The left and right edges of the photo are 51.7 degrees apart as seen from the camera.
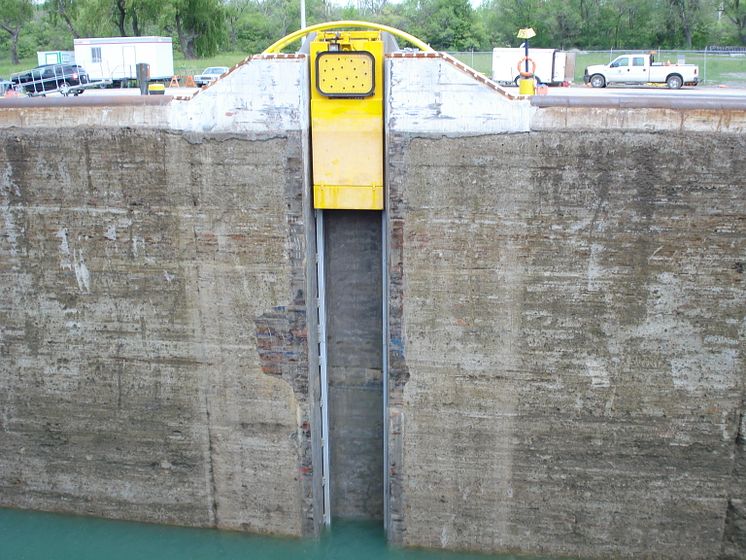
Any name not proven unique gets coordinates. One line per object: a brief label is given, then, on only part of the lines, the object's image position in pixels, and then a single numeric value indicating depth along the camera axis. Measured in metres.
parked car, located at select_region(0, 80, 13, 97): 21.05
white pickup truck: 23.31
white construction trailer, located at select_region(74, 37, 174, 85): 27.11
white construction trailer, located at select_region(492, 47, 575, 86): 24.78
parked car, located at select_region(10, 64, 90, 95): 23.50
